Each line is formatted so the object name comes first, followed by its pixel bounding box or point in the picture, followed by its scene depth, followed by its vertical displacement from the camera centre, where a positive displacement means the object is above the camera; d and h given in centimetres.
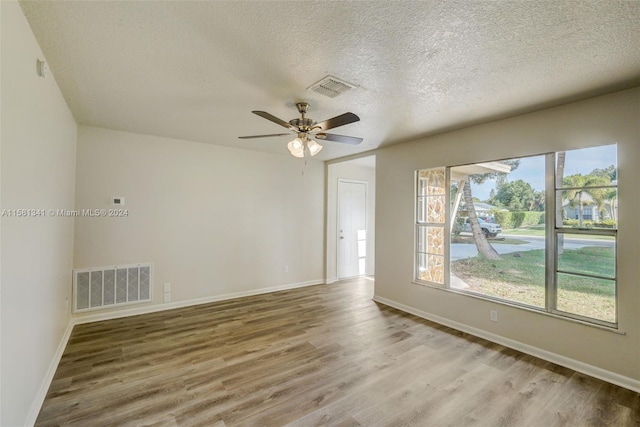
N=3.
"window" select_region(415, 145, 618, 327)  258 -17
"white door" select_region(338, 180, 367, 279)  602 -29
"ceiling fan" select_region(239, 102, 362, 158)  251 +80
